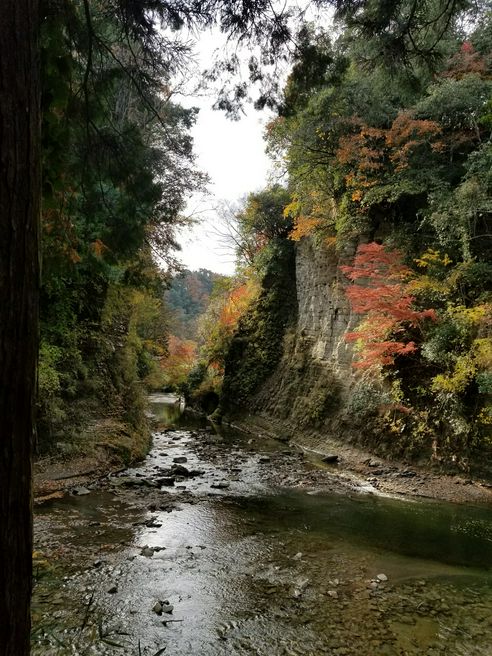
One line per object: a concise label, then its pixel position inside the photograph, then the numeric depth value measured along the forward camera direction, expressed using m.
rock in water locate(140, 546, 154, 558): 5.36
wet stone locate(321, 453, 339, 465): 11.68
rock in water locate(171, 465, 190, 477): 9.84
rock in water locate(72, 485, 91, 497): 7.75
